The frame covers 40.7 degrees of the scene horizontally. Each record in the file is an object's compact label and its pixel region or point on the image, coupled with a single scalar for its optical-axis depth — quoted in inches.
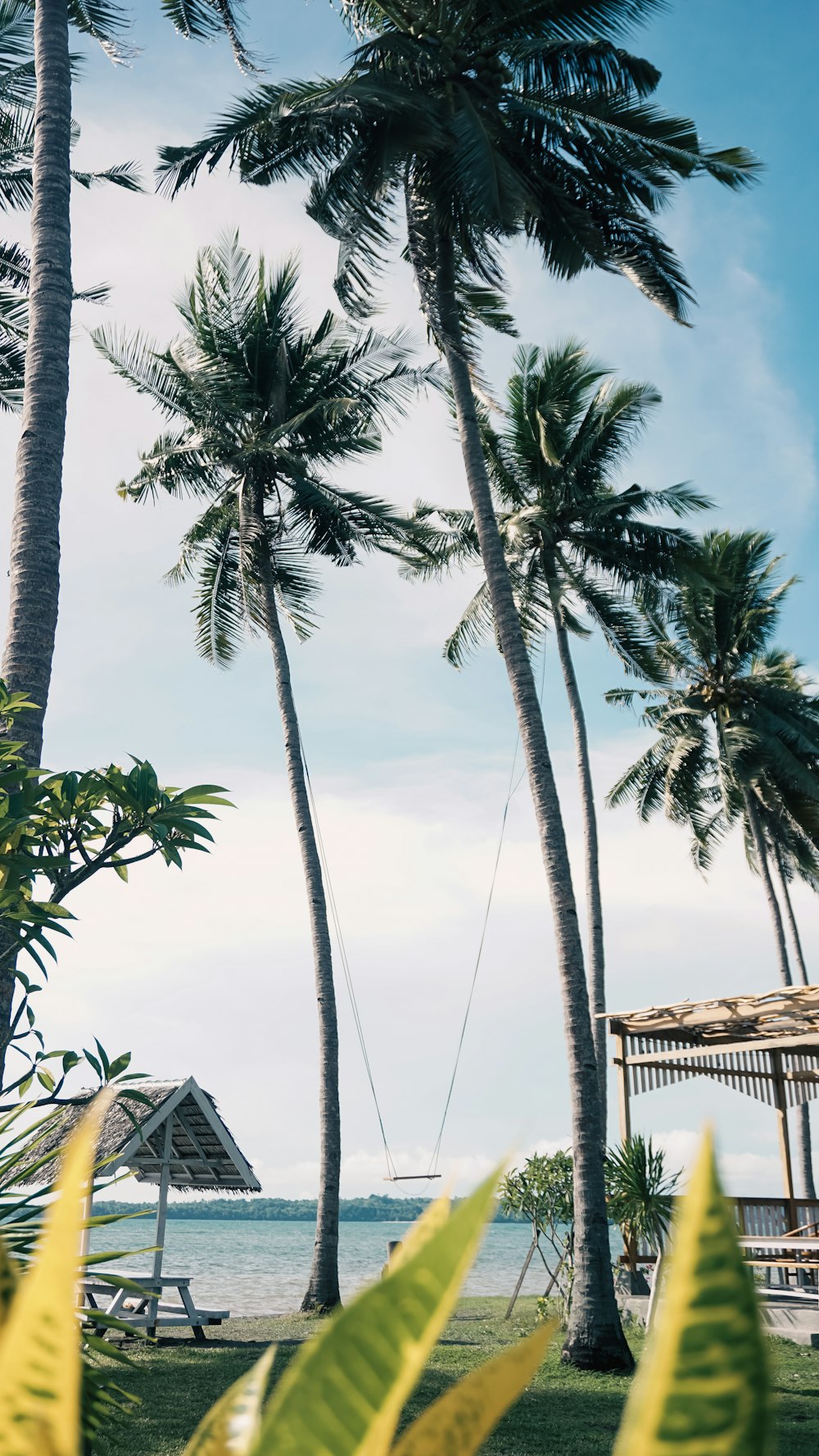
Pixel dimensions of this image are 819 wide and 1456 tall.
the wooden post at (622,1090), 592.0
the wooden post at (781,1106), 661.3
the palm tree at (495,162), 457.4
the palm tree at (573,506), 689.6
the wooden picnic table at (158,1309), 491.2
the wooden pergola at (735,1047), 575.5
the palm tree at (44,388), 222.7
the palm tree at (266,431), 688.4
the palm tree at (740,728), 920.9
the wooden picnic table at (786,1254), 470.9
